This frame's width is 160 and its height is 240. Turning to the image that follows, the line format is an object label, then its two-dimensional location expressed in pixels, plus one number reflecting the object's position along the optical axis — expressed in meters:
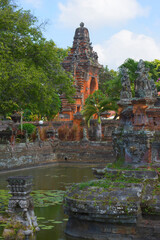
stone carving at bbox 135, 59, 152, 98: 10.65
